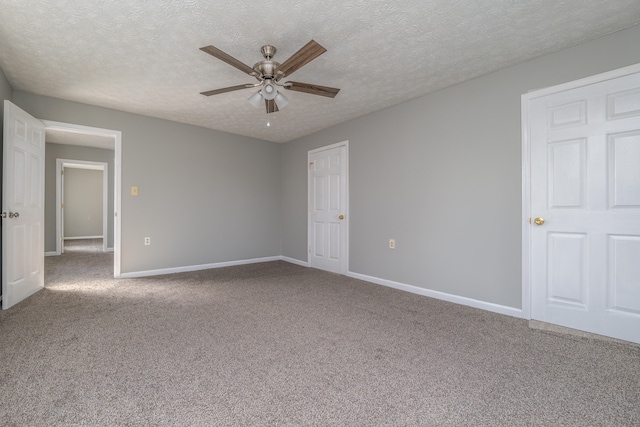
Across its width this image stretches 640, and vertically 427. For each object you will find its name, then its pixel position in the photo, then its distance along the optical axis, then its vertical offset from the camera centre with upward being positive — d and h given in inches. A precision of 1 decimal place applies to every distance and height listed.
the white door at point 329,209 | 183.5 +3.1
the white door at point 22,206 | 113.0 +3.2
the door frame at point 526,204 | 107.3 +3.5
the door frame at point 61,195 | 251.4 +16.5
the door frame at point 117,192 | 163.6 +12.1
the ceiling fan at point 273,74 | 85.6 +45.3
